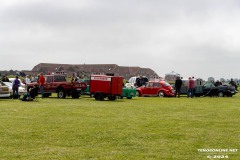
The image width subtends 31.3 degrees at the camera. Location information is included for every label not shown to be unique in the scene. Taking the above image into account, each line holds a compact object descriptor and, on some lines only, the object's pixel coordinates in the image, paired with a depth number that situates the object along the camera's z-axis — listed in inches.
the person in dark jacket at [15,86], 1220.5
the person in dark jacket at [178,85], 1494.3
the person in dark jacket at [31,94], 1078.4
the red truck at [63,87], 1288.1
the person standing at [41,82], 1246.6
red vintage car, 1547.7
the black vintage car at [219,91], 1614.2
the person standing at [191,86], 1492.4
